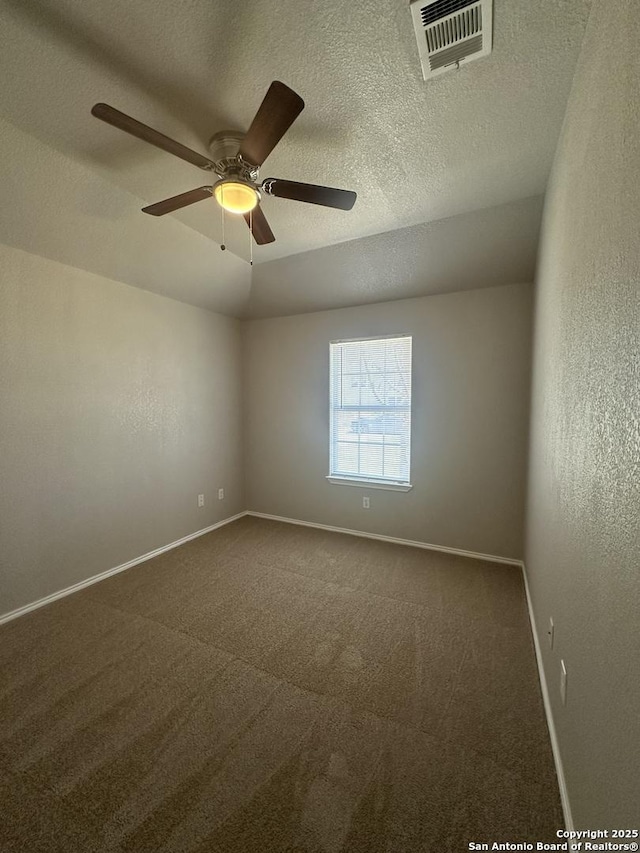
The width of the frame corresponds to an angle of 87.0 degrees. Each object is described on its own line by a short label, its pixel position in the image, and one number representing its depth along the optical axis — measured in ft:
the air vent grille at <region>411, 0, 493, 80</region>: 3.68
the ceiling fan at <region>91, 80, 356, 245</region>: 4.00
